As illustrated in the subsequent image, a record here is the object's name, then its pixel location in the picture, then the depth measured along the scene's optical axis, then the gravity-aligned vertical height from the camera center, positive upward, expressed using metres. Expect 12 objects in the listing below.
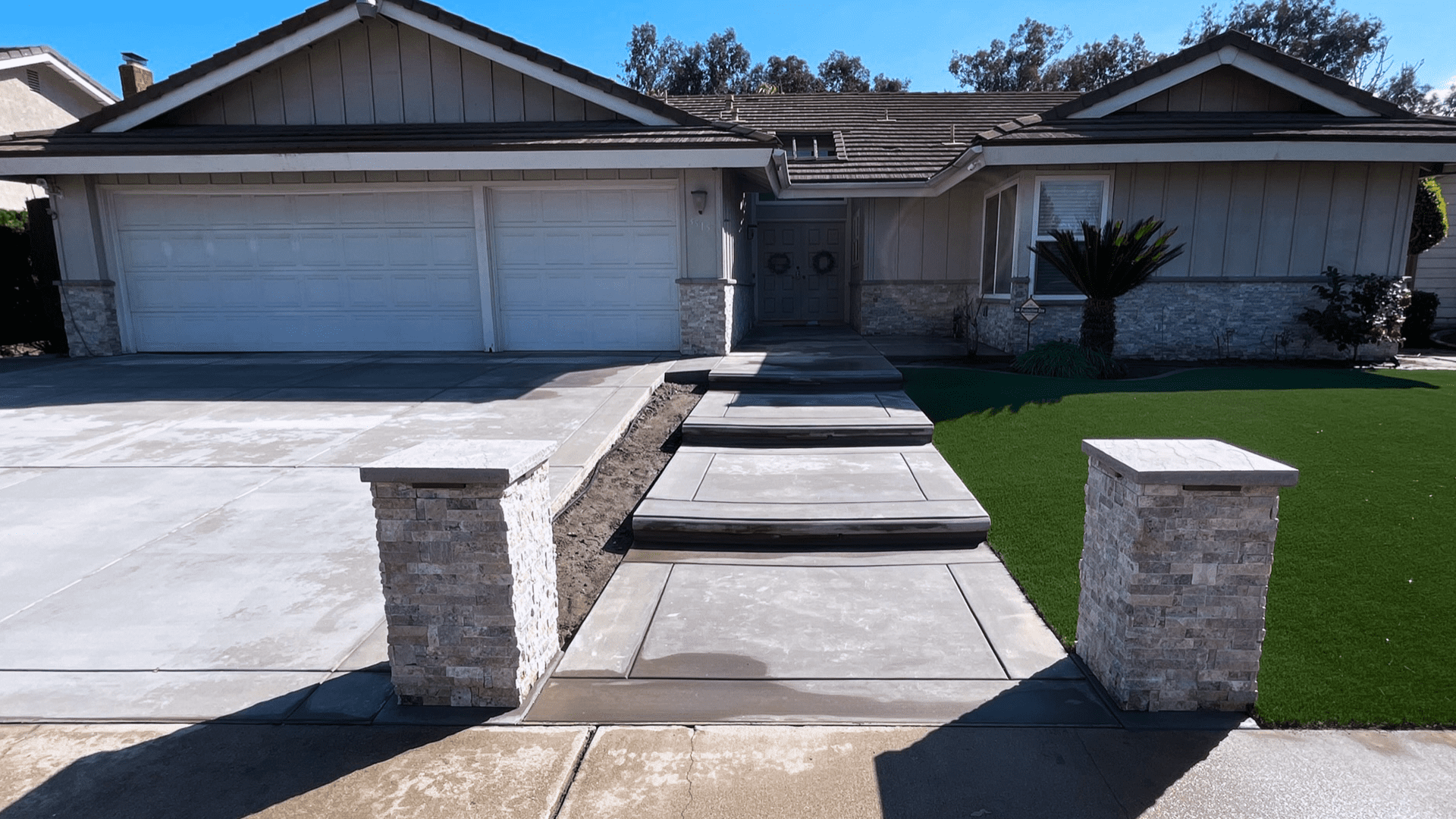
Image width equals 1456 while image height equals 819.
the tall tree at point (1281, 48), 33.78 +9.85
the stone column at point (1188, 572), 2.61 -1.01
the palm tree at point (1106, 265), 8.71 +0.11
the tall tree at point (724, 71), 37.91 +10.07
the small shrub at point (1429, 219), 12.25 +0.85
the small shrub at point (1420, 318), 12.59 -0.70
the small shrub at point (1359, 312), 9.72 -0.48
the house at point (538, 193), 9.63 +1.09
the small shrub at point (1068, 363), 8.83 -1.00
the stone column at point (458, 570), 2.68 -1.03
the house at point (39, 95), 15.21 +3.89
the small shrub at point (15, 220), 12.07 +0.90
